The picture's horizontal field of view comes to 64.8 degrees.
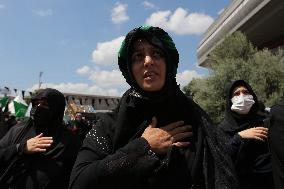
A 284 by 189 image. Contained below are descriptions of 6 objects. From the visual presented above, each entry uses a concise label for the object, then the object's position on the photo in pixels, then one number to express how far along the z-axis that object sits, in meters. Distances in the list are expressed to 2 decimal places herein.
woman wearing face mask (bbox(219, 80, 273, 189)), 1.67
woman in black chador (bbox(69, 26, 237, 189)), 0.77
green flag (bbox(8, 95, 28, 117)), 6.89
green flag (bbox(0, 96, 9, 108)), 6.42
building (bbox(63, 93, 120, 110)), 28.72
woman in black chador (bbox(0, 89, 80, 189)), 1.61
